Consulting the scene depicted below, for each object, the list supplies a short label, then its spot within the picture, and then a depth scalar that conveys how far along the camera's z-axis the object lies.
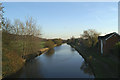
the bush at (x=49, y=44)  43.07
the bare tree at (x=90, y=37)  25.04
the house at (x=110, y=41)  17.44
